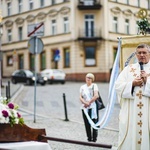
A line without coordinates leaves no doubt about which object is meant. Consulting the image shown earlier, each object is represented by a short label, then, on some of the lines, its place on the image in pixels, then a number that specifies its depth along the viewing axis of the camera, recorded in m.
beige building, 41.84
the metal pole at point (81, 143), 3.91
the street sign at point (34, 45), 14.06
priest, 5.20
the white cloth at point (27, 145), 4.43
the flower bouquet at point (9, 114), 4.60
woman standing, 9.31
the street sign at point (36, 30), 13.94
